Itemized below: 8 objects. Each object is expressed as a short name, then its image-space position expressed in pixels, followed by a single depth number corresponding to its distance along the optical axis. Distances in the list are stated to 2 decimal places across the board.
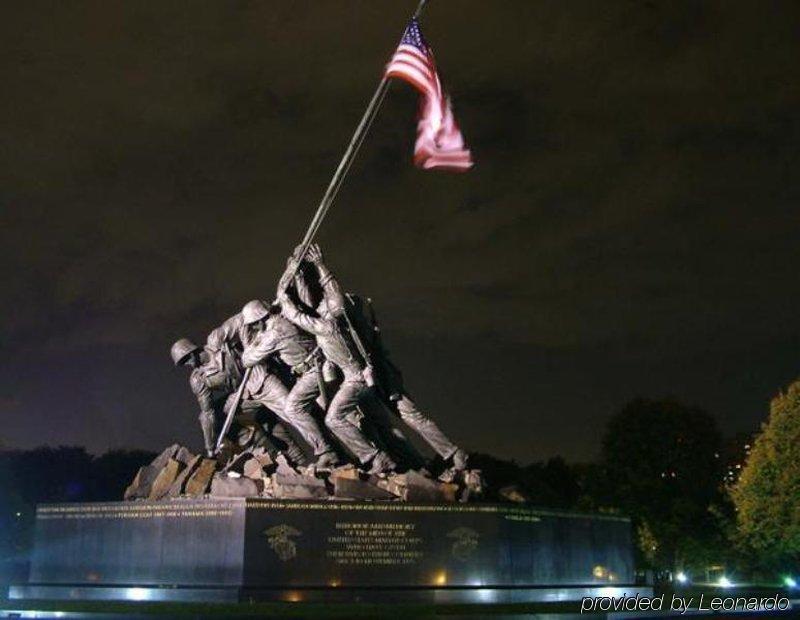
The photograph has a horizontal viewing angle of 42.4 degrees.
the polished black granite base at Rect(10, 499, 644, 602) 20.62
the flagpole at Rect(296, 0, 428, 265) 24.50
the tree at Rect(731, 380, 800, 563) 40.56
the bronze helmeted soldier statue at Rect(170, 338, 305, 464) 26.33
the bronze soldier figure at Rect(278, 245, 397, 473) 24.62
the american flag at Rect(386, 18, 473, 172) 22.92
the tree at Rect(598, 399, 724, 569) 52.84
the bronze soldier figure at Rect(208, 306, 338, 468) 25.12
